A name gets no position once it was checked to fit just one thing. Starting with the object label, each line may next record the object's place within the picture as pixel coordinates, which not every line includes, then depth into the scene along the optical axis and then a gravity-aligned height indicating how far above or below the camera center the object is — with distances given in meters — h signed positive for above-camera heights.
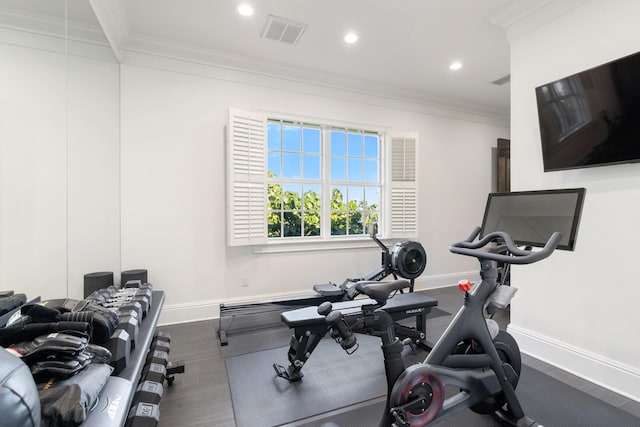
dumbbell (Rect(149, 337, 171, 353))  2.17 -1.00
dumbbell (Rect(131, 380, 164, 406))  1.57 -1.00
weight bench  2.04 -0.91
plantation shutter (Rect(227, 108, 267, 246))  3.55 +0.41
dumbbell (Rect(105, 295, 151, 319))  2.02 -0.64
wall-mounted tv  2.02 +0.73
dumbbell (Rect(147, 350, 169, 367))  1.97 -1.01
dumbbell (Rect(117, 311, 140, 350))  1.61 -0.64
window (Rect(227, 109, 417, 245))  3.61 +0.45
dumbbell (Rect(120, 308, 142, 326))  1.79 -0.63
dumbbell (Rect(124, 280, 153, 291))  2.60 -0.66
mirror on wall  1.75 +0.48
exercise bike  1.48 -0.82
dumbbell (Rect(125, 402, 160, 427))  1.40 -1.01
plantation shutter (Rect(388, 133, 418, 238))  4.62 +0.40
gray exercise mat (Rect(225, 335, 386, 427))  1.92 -1.31
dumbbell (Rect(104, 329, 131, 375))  1.40 -0.68
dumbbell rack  1.06 -0.76
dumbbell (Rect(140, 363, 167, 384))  1.77 -1.01
